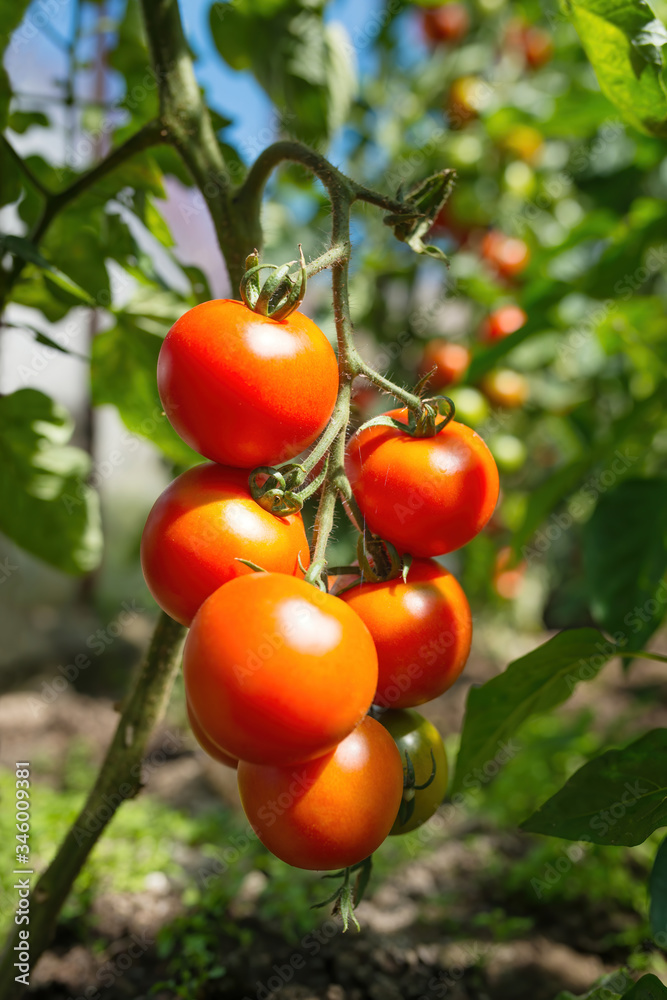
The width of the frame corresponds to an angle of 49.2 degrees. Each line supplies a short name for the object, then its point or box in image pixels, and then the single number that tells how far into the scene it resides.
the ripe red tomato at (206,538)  0.41
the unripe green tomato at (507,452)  1.80
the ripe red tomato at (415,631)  0.44
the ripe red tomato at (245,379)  0.41
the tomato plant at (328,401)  0.41
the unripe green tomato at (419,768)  0.48
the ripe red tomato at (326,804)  0.40
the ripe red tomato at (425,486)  0.44
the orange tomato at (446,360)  1.71
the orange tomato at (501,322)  1.69
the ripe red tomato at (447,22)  1.95
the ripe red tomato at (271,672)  0.36
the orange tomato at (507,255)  1.85
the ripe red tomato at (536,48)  2.03
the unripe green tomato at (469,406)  1.58
